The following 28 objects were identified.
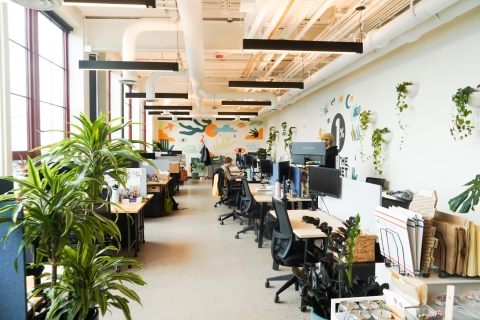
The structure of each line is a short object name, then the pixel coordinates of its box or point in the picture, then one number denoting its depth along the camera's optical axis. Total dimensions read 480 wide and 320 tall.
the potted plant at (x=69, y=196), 1.94
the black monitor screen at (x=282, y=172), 6.30
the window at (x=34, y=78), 5.23
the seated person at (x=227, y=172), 8.19
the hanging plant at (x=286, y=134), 13.25
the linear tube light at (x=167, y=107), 11.41
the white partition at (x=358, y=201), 3.44
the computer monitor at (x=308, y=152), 5.94
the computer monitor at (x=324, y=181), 4.14
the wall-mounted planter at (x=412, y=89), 5.59
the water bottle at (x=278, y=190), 5.73
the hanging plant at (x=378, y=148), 6.46
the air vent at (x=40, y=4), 2.19
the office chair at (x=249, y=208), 6.16
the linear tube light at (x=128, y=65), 5.74
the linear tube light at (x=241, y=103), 11.72
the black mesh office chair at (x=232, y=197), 7.56
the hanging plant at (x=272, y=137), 15.48
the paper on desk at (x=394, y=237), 2.15
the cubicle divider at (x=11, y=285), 1.82
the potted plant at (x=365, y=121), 6.96
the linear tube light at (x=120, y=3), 3.56
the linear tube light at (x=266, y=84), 7.51
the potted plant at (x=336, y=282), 2.16
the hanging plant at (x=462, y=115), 4.28
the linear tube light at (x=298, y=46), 4.57
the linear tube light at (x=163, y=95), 9.35
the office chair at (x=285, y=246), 3.69
